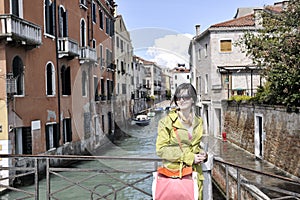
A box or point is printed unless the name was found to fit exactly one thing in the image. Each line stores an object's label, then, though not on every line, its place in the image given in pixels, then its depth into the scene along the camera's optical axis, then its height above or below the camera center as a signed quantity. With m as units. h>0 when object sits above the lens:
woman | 2.28 -0.27
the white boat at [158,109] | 48.26 -1.95
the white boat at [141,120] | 29.55 -2.15
